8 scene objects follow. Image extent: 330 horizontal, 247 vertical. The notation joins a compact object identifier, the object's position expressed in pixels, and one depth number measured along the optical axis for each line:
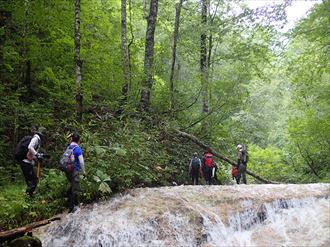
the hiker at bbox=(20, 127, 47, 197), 8.70
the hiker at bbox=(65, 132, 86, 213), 8.66
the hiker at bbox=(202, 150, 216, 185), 14.12
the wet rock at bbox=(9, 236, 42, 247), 6.77
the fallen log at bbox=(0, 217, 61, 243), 6.77
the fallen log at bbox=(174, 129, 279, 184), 15.33
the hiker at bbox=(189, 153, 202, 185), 13.72
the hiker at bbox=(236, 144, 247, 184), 14.22
